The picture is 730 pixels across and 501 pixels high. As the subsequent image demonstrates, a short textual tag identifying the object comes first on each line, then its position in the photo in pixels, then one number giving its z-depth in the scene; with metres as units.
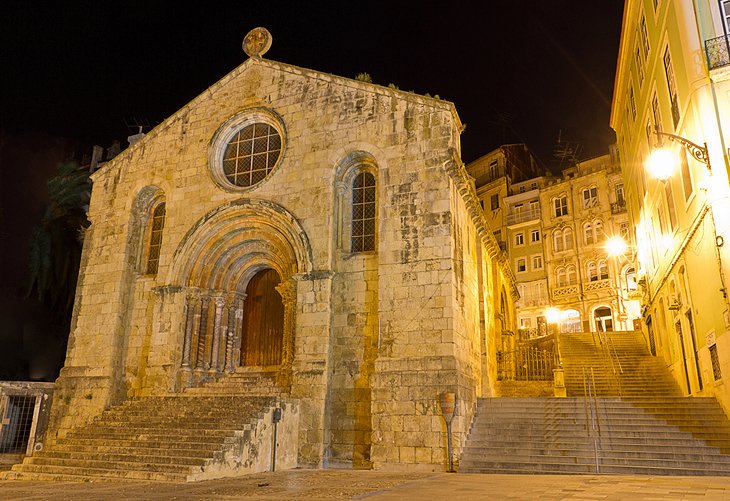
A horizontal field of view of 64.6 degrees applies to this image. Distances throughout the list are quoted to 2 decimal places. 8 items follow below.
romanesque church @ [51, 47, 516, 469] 12.70
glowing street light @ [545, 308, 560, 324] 35.19
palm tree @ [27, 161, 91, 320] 28.11
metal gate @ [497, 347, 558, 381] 19.33
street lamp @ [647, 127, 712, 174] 11.05
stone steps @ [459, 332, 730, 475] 10.68
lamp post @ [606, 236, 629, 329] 32.62
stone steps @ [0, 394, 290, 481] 10.79
